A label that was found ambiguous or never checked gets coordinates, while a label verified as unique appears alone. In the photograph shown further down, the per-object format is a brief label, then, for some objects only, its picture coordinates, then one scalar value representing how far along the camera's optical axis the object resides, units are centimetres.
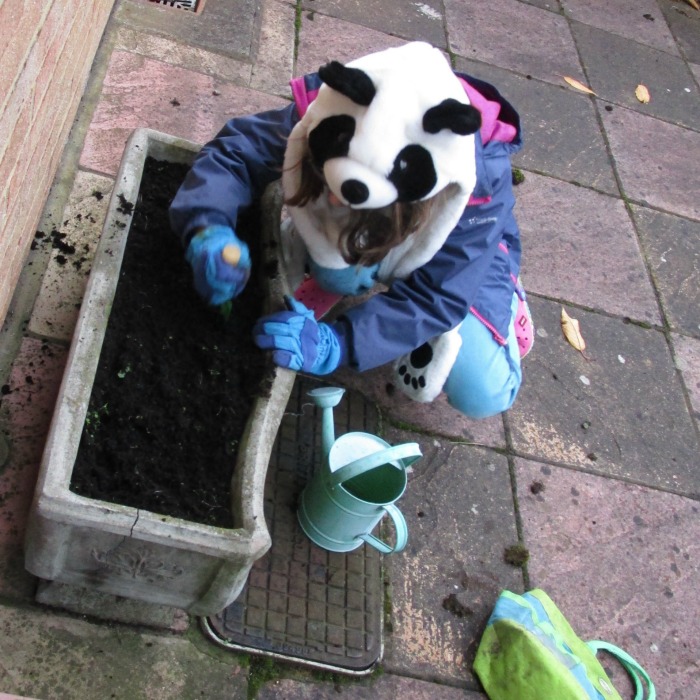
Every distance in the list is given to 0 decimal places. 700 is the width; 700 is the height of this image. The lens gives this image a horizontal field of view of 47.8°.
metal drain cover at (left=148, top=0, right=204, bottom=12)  362
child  164
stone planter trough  152
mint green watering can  201
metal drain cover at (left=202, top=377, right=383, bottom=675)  199
